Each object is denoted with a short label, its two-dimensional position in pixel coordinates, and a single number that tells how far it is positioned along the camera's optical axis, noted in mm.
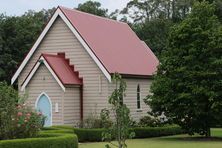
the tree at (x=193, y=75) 30547
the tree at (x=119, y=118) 14641
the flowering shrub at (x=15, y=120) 22109
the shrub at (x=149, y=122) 37156
